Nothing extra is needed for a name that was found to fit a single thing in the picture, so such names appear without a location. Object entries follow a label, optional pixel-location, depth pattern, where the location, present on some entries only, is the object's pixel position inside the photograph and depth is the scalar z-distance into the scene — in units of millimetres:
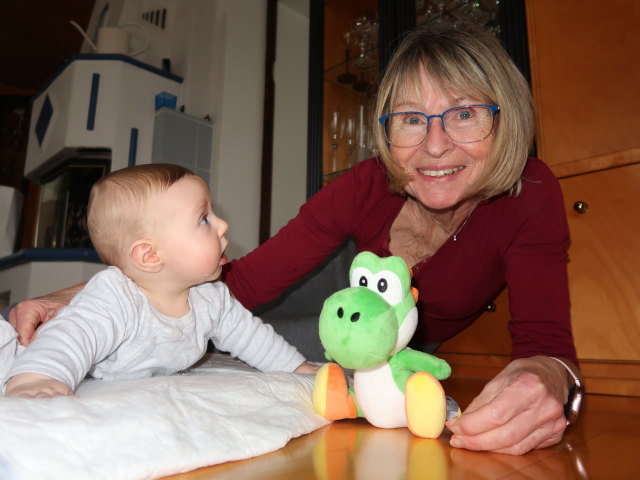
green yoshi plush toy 521
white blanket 389
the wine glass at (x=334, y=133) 2018
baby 686
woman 802
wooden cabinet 1088
